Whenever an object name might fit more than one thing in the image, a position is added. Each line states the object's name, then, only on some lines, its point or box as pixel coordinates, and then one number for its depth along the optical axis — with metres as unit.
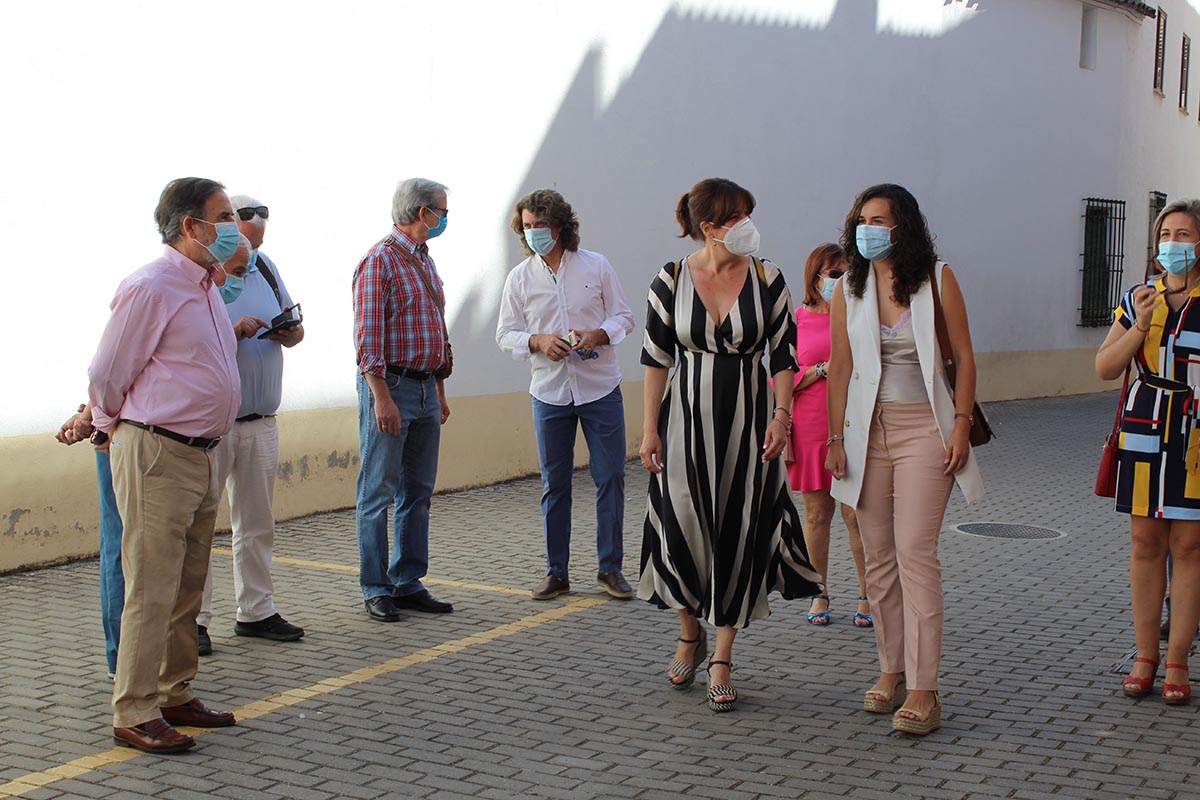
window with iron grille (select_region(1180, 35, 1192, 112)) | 26.48
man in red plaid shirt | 6.71
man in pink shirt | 4.87
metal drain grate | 9.48
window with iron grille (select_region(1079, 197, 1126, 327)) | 21.80
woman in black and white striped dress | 5.63
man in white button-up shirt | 7.34
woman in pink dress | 6.83
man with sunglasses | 6.29
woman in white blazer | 5.22
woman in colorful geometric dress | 5.56
